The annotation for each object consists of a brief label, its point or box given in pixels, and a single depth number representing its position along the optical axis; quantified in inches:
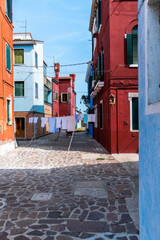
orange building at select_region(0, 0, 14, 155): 494.3
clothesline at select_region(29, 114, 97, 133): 559.2
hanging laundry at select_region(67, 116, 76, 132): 557.1
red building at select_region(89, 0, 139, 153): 445.7
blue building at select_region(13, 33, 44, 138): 862.5
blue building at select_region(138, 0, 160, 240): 99.0
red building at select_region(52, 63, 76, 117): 1457.2
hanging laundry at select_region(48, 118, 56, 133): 633.0
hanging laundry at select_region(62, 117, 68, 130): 575.0
